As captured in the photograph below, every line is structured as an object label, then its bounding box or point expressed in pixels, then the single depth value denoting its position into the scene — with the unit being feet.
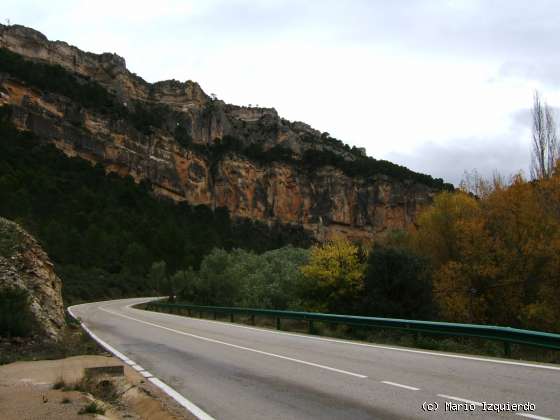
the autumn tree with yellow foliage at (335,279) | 98.99
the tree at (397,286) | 89.15
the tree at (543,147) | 106.73
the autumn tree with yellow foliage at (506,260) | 88.17
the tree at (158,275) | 222.89
